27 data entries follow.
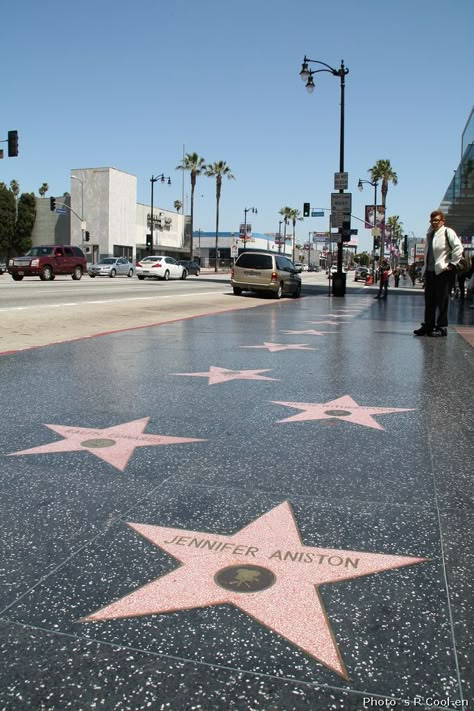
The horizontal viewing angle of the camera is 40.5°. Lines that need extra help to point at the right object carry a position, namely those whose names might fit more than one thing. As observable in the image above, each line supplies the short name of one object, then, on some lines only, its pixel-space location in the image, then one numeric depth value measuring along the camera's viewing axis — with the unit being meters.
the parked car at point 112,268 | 50.91
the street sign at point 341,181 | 24.83
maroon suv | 34.56
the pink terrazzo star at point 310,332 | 10.80
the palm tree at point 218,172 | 84.25
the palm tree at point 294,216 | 147.80
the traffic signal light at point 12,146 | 31.83
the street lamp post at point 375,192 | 51.94
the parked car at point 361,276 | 64.62
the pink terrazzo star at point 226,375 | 6.32
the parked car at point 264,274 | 22.39
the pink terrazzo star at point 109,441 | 3.76
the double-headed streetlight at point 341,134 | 24.94
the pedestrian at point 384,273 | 22.80
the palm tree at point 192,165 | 80.56
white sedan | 41.91
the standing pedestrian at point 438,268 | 9.88
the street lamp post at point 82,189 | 71.00
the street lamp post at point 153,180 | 65.88
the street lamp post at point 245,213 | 96.97
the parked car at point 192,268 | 60.53
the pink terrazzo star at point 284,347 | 8.75
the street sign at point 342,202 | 24.97
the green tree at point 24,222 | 79.12
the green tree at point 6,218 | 77.62
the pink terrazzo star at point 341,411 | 4.68
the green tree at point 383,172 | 77.62
